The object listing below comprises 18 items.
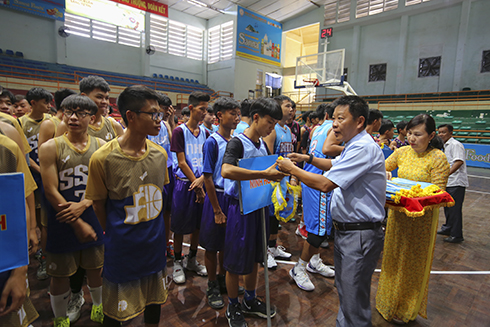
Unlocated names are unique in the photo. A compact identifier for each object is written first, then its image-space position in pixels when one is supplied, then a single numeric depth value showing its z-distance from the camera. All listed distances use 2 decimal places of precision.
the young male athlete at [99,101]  2.48
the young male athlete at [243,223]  1.98
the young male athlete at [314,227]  2.85
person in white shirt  4.25
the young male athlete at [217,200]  2.41
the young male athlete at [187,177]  2.90
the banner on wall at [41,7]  12.98
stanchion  1.82
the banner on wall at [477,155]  9.77
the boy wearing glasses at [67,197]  1.90
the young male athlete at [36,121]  3.19
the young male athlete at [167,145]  3.35
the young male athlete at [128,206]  1.56
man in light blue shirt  1.71
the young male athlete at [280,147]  3.39
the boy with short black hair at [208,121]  3.38
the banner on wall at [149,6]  15.36
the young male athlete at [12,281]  1.16
